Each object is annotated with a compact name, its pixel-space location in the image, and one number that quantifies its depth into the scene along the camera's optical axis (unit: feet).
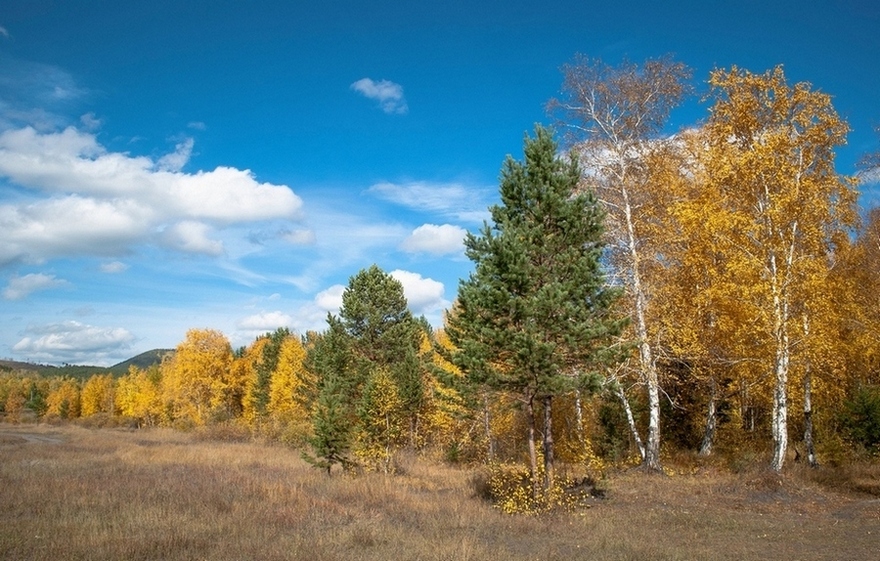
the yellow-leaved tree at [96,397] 333.83
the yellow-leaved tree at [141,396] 244.83
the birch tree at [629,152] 65.62
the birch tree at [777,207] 54.65
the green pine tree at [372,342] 102.53
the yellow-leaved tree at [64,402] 334.85
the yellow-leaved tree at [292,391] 136.46
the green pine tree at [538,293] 45.52
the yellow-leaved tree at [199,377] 197.36
